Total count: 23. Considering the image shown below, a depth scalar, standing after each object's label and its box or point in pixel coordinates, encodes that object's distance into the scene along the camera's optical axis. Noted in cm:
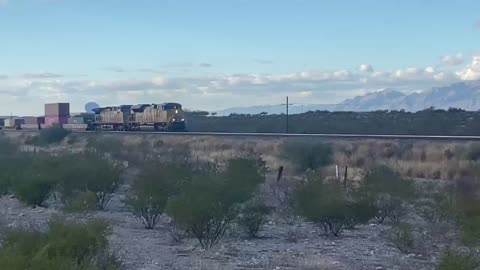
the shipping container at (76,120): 12436
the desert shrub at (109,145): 6378
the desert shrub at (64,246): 1446
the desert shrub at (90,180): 3497
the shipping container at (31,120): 14902
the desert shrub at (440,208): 2589
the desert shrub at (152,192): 2889
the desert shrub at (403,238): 2357
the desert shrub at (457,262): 1666
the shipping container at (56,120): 13388
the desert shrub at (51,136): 9485
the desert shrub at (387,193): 3003
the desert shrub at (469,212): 1947
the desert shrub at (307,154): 5394
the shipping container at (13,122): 14692
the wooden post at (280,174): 4256
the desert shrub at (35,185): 3428
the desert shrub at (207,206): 2381
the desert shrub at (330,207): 2723
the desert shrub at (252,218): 2655
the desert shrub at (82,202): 2641
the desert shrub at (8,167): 3869
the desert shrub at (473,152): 5262
